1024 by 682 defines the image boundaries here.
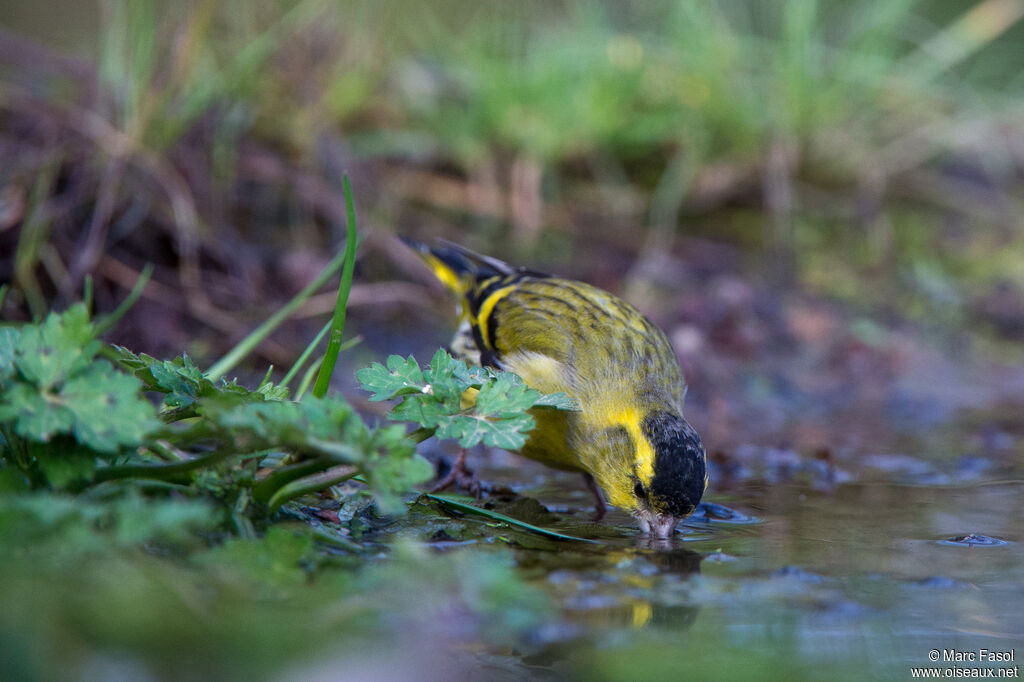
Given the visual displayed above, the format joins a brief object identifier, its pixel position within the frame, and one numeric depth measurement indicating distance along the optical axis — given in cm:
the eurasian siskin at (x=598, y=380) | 626
